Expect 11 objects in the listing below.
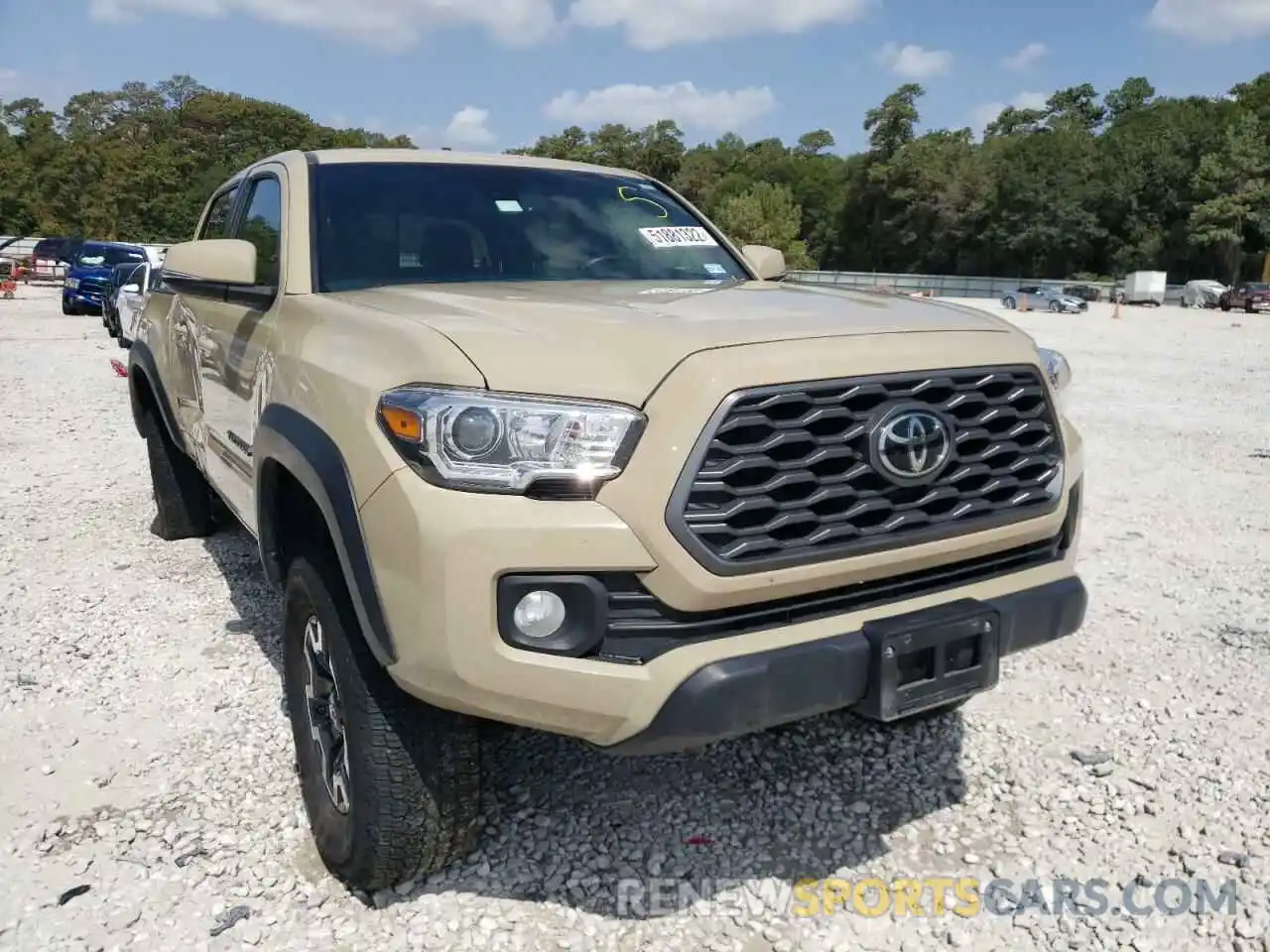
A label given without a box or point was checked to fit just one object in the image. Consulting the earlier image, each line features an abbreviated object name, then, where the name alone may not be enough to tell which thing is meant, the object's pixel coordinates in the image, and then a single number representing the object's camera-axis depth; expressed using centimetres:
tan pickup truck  205
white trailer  5319
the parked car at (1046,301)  4472
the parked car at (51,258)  3641
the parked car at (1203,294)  4841
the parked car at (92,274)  2330
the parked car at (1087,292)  5744
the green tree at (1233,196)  6406
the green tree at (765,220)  7488
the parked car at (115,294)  1568
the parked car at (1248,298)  4331
